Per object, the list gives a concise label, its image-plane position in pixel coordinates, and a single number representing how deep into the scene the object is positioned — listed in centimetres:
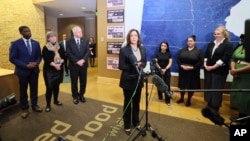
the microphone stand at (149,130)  206
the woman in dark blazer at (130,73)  221
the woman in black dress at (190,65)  325
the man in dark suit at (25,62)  271
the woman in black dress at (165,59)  354
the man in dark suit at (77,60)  334
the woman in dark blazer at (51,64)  295
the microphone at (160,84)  138
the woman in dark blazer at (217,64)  283
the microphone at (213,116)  95
